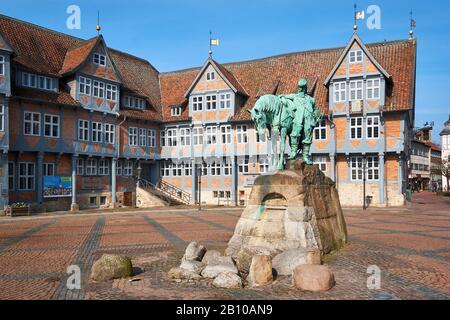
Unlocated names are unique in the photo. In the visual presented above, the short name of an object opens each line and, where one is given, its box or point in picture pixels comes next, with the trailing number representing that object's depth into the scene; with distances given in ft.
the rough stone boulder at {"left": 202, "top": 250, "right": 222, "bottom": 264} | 35.01
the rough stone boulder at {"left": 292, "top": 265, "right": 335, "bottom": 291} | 28.25
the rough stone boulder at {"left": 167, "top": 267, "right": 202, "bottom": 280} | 31.69
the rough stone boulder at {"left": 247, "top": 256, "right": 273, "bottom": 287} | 30.42
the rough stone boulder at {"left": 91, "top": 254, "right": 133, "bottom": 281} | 31.86
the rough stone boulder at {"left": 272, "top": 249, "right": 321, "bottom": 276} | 32.96
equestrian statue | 42.50
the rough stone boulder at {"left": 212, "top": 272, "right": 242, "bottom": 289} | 29.76
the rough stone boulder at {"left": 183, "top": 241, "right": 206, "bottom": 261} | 37.88
